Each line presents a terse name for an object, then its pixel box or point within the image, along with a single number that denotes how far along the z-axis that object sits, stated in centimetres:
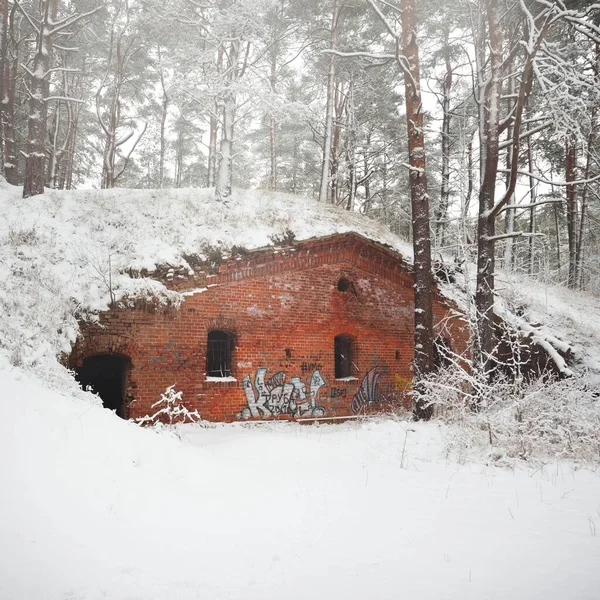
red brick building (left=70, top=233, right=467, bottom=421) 827
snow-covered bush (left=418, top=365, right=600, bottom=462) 495
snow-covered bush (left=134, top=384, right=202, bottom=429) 812
